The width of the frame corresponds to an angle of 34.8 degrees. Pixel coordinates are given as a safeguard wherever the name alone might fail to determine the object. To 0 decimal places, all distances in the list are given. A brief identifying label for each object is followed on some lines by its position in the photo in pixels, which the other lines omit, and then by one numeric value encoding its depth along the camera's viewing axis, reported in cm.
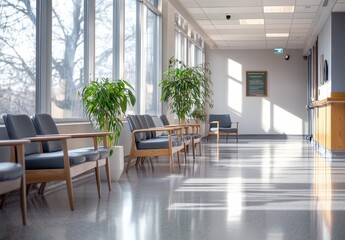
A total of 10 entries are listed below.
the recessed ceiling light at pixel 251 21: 1292
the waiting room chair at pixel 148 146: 711
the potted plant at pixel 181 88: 1012
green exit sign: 1744
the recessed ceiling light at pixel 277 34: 1510
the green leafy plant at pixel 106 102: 595
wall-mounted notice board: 1800
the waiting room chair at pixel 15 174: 320
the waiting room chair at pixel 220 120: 1631
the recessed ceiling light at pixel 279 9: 1130
